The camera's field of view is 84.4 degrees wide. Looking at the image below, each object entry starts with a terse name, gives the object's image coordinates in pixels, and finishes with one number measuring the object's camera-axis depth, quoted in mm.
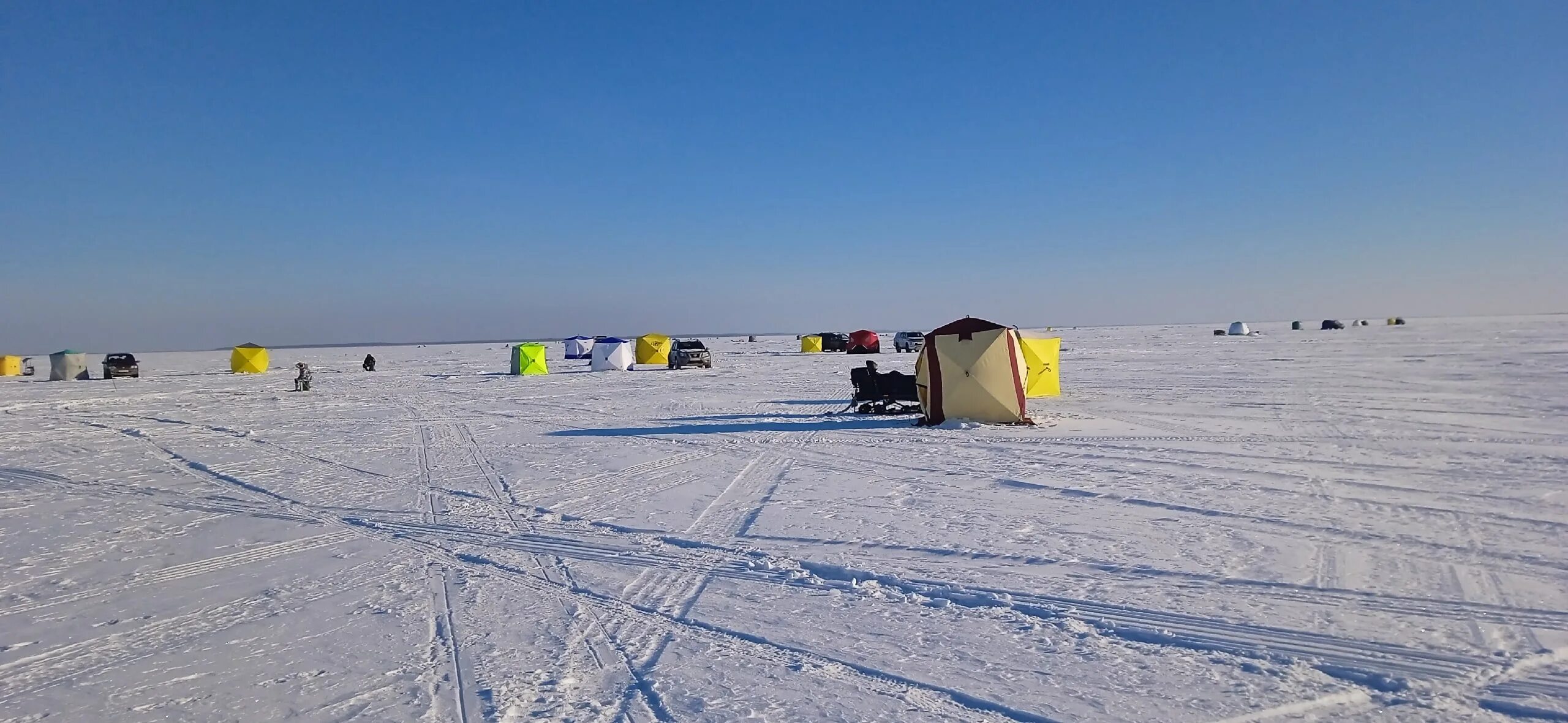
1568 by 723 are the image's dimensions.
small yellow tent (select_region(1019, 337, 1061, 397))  20375
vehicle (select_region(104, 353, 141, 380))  43906
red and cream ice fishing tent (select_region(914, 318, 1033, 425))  15602
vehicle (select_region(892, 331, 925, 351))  58344
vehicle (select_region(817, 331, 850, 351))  61656
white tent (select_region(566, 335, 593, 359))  63444
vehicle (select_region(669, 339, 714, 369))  43531
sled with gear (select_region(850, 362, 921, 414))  18156
